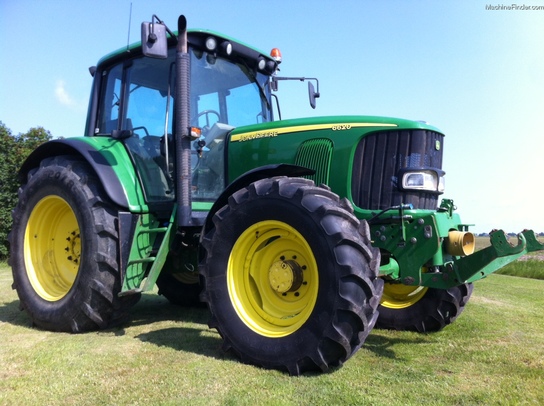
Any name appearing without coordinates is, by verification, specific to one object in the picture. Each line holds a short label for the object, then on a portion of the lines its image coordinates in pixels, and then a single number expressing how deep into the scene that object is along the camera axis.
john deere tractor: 3.24
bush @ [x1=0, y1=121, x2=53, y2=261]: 12.80
